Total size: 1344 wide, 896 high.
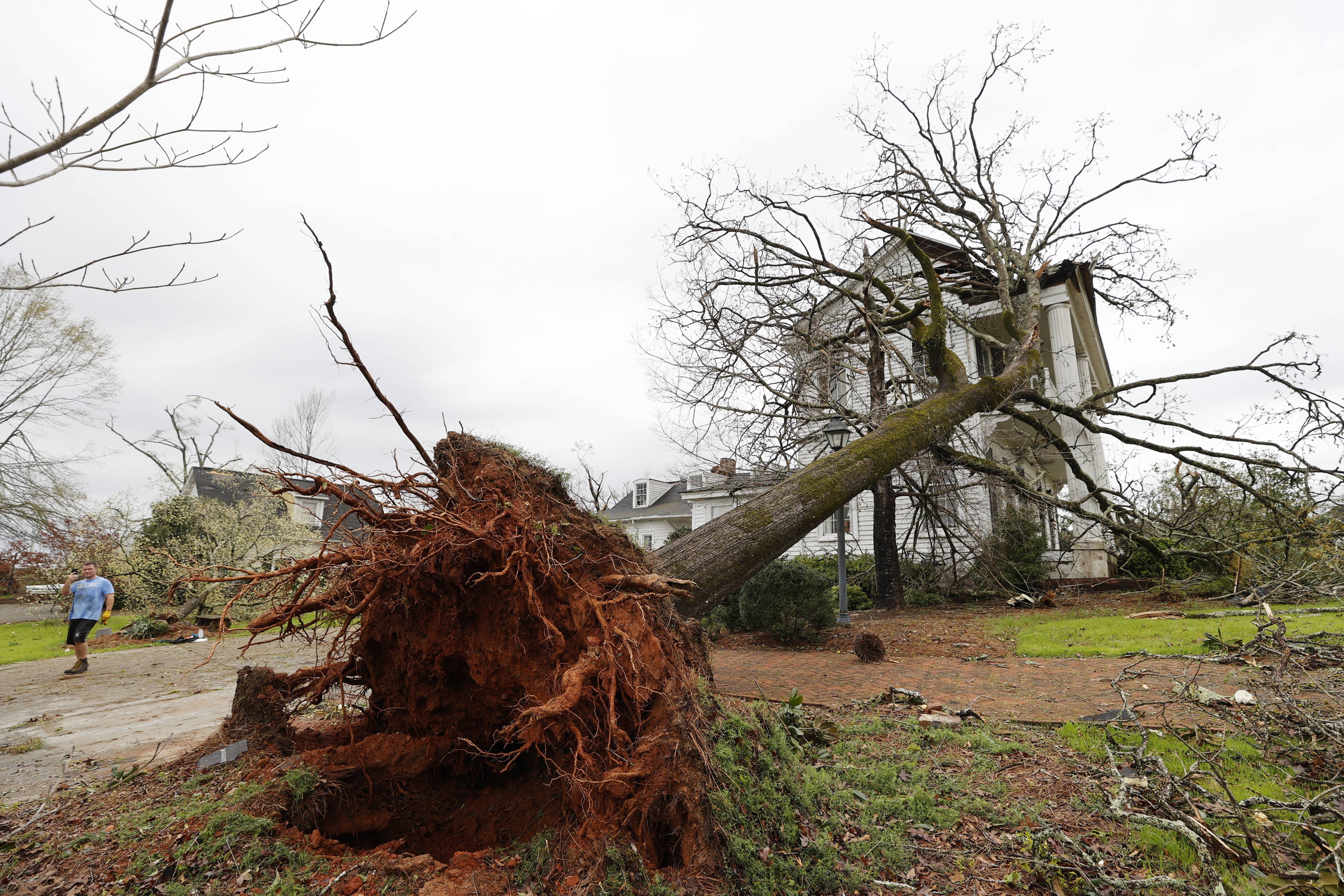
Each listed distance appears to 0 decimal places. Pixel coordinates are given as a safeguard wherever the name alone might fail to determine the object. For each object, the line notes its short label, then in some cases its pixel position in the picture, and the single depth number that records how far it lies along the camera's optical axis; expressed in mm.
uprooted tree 2701
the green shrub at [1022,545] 14141
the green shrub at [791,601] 10430
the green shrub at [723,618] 11633
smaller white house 32031
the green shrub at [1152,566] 13367
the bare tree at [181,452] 25688
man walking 9453
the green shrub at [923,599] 14406
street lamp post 9961
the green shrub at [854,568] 14961
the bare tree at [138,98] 2871
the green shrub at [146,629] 13906
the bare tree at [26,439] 19031
